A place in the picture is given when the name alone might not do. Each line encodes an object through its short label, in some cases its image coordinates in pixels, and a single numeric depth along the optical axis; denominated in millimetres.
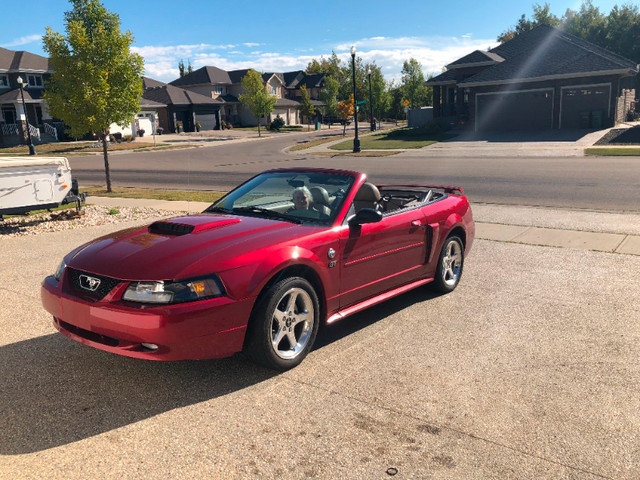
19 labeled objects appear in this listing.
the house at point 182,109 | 65562
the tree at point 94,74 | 16172
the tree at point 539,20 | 81750
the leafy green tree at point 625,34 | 64062
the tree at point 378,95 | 76000
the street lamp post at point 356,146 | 33994
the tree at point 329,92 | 74312
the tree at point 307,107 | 77375
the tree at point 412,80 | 78062
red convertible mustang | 3801
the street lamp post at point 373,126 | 60066
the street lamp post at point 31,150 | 39634
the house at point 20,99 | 50625
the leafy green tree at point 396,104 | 87562
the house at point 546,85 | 36844
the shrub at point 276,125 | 72812
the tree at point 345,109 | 63141
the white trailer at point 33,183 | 10164
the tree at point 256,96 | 62156
